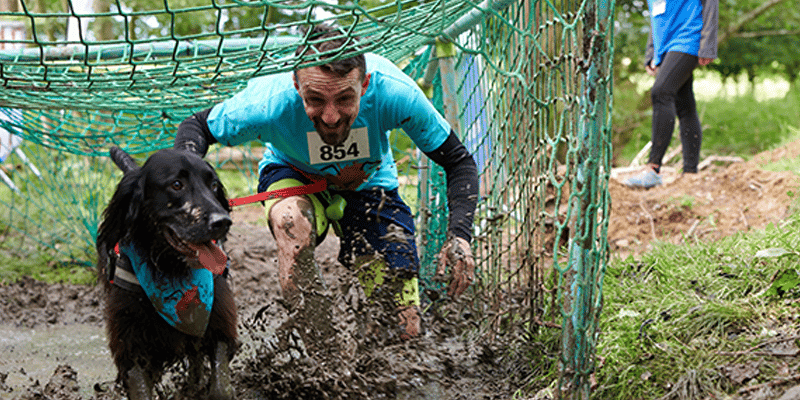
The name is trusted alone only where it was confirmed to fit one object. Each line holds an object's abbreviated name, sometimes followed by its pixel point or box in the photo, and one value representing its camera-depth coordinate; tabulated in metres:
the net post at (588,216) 1.78
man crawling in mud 2.61
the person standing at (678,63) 4.66
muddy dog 2.25
